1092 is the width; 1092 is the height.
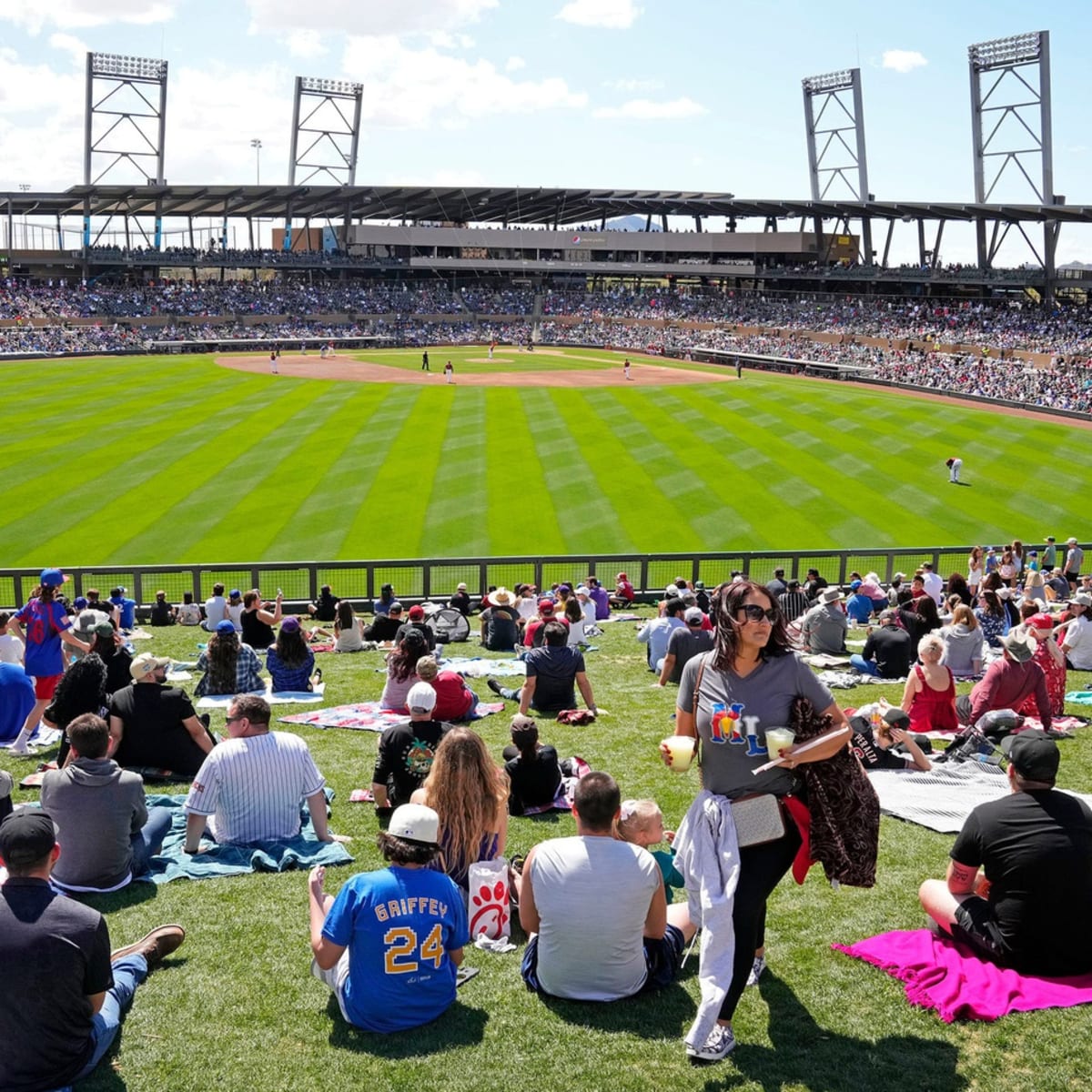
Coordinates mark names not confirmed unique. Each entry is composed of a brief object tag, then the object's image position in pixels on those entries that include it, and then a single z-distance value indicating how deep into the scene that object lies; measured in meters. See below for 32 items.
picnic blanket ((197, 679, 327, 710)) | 11.60
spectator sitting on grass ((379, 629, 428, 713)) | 10.80
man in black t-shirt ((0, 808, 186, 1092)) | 4.77
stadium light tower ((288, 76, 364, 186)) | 99.13
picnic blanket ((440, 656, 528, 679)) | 14.67
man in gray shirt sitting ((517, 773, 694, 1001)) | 5.48
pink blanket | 5.55
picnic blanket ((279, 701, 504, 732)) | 11.33
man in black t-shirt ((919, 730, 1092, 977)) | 5.69
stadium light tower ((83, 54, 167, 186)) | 88.12
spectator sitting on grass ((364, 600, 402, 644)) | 16.88
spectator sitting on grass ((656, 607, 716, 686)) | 12.25
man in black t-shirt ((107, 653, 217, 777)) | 9.01
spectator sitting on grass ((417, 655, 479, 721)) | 10.66
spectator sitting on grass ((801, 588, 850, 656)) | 15.38
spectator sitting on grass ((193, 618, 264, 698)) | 11.13
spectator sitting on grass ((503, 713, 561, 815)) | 8.46
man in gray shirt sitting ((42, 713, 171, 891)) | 6.87
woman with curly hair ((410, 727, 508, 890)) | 6.41
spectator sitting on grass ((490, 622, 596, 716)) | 11.41
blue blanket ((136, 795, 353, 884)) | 7.46
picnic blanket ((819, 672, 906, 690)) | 13.31
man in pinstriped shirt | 7.61
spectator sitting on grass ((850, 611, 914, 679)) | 13.78
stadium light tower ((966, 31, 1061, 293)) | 77.38
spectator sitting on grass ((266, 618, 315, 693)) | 12.74
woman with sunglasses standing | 5.32
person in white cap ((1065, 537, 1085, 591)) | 21.66
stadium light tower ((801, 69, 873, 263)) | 89.50
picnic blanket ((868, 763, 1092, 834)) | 8.41
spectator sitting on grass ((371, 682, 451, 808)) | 8.02
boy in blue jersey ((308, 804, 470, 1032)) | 5.36
